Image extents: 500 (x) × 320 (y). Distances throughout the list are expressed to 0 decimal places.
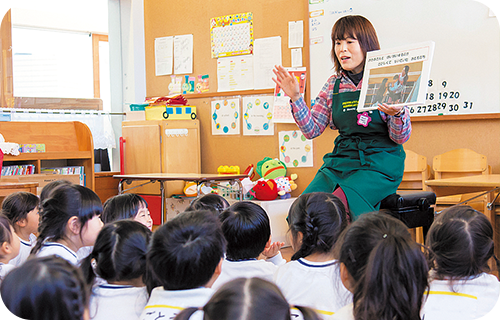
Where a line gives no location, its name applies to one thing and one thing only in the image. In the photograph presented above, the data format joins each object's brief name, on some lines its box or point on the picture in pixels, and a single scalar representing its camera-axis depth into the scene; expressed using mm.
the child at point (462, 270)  1149
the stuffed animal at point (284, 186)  4050
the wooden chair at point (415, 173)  3494
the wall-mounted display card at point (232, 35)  4574
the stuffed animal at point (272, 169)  4234
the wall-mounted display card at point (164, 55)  5152
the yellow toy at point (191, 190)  4449
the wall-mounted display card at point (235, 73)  4570
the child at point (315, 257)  1240
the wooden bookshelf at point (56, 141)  4363
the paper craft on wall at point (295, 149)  4246
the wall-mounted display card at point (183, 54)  5004
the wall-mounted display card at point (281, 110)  4298
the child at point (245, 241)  1445
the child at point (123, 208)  1915
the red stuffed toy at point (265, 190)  3906
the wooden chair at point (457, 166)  3139
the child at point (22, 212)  2146
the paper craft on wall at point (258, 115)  4457
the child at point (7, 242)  1562
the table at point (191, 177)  3473
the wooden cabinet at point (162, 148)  4594
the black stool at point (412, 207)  1988
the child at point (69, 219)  1682
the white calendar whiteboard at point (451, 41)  3301
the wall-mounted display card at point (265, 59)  4402
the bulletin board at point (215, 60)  4305
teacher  1905
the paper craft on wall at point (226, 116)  4695
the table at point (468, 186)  2262
